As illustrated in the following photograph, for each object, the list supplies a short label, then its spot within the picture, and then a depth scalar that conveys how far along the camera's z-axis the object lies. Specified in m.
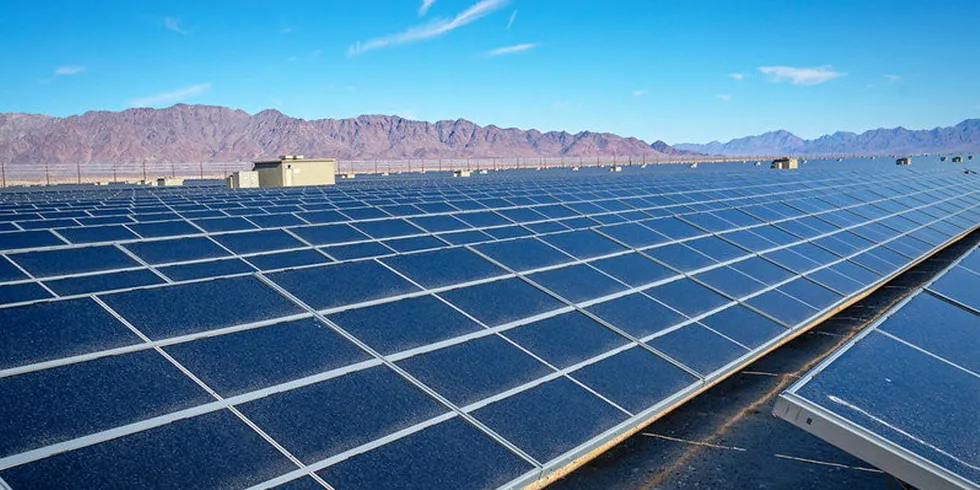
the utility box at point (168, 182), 52.59
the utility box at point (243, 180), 40.53
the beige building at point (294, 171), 41.00
